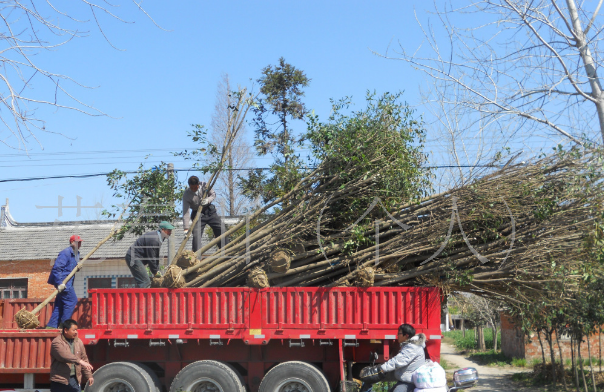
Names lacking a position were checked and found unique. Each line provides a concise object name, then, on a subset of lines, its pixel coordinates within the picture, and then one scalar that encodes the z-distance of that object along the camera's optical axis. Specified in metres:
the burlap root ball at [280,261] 8.64
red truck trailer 8.30
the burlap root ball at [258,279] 8.45
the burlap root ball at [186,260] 9.24
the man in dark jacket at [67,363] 7.23
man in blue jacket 9.09
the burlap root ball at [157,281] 8.83
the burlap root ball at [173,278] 8.66
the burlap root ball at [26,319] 9.08
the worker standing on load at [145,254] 9.67
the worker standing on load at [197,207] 10.21
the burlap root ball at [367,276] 8.31
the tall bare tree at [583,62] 8.75
